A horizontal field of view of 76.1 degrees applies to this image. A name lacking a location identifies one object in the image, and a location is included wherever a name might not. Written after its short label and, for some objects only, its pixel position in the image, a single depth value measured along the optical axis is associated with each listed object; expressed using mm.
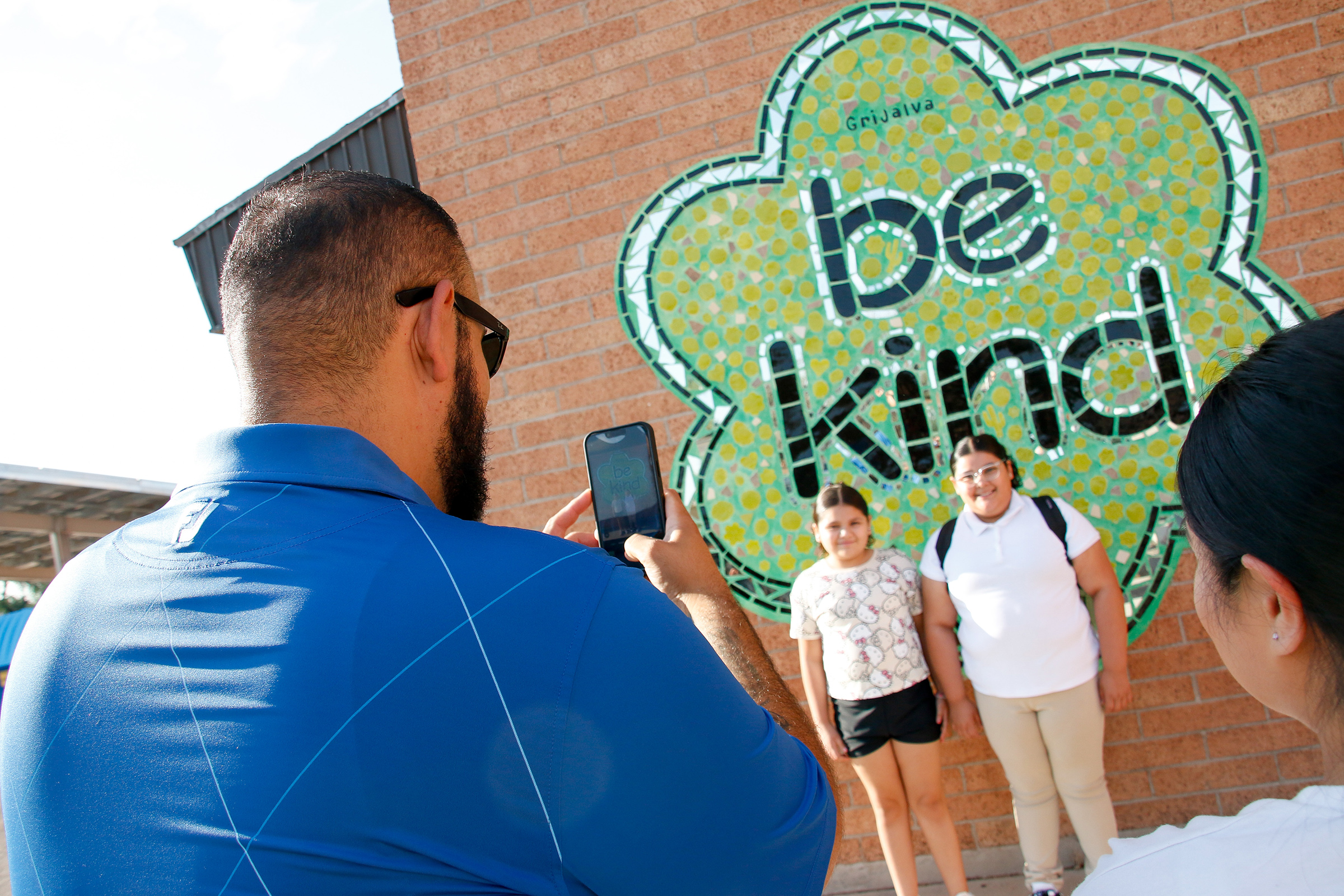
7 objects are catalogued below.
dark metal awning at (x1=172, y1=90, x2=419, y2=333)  4438
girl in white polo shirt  3230
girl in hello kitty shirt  3383
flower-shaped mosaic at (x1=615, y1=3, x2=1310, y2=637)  3537
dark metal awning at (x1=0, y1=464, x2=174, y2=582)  9664
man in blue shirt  747
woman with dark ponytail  798
